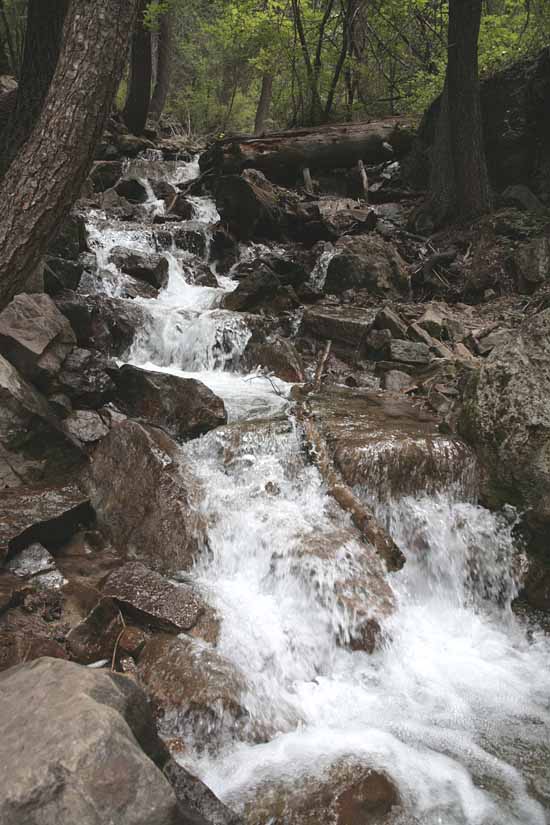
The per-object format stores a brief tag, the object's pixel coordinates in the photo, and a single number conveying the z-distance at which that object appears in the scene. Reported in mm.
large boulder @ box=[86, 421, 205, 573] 4648
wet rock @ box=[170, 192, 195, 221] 13403
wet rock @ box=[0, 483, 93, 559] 4227
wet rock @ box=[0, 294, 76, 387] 5703
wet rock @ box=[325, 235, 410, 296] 10398
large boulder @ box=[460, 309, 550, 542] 4906
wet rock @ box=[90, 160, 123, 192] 14484
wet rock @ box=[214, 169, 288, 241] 12266
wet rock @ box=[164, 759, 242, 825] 2387
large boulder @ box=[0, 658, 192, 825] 1797
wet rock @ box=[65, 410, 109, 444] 5688
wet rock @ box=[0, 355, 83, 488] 5039
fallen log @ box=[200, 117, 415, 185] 14867
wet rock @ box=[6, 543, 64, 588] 4094
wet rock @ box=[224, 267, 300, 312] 9578
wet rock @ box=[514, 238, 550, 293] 9812
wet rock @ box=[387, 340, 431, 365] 8133
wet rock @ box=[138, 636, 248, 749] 3301
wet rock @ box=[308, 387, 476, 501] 5324
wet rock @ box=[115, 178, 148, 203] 14297
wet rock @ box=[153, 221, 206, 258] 11836
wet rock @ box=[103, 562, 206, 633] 3840
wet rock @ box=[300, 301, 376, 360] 8578
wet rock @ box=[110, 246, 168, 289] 10102
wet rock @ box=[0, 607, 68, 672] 3328
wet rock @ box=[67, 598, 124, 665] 3582
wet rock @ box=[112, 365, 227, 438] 6145
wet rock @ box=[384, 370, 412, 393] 7607
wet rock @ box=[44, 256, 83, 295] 7422
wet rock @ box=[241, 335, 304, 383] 8109
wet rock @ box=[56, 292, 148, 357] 7141
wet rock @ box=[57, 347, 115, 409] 6004
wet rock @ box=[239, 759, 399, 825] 2762
